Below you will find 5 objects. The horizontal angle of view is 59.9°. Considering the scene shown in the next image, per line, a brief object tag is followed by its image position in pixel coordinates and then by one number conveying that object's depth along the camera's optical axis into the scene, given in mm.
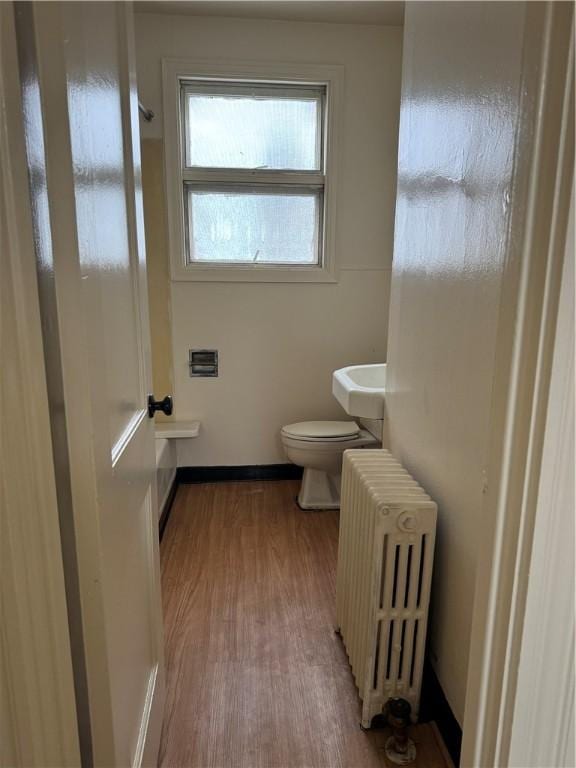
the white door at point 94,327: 633
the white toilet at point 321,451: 2701
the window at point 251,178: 2824
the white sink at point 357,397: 1987
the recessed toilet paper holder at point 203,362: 3018
